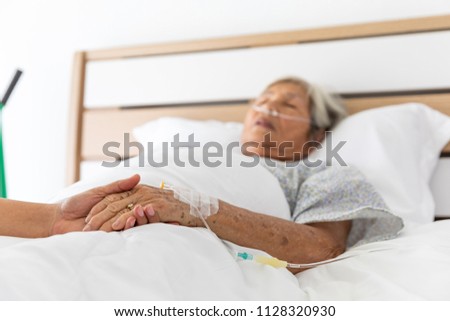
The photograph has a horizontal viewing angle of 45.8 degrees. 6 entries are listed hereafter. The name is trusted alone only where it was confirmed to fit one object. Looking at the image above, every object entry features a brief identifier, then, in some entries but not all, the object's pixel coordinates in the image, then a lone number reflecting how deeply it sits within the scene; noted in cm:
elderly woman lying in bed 105
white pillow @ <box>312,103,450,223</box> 159
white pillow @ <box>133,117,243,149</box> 184
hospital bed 79
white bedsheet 72
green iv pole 173
